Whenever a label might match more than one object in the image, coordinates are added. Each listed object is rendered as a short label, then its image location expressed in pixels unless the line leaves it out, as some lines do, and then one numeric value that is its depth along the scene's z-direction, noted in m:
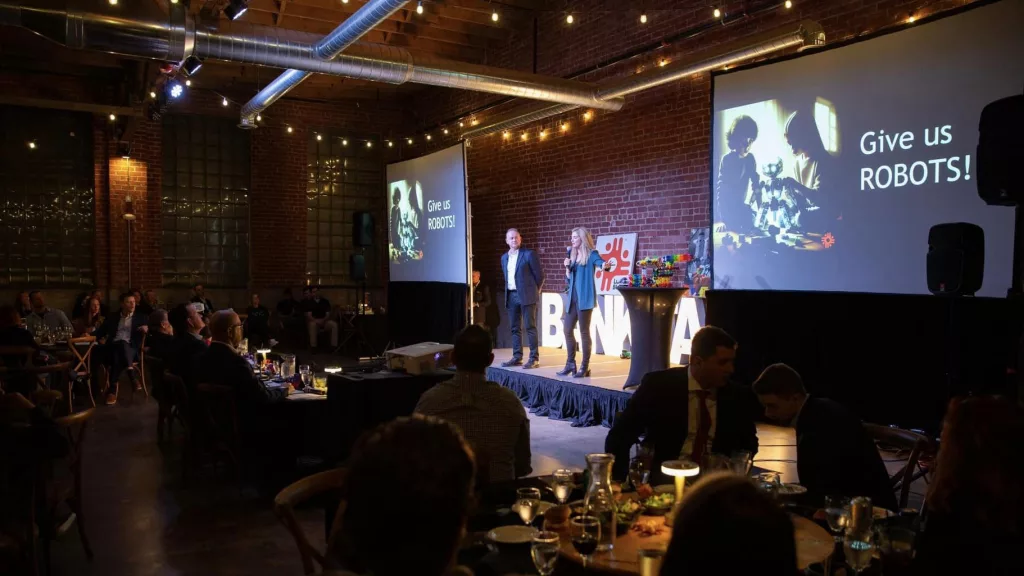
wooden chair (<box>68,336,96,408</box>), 7.88
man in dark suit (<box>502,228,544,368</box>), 8.62
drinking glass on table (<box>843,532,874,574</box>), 1.73
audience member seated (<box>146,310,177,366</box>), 5.59
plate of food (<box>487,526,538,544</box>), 1.97
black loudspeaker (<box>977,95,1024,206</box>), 3.10
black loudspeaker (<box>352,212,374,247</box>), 12.91
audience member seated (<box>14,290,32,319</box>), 9.39
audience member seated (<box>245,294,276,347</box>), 12.59
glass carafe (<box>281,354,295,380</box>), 5.16
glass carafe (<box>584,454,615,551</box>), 2.04
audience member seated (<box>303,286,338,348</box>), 13.13
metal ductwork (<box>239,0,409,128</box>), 6.45
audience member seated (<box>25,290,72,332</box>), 8.38
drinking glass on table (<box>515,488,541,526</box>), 2.07
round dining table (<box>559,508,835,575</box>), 1.83
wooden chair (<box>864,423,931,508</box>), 2.98
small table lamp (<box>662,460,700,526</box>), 2.23
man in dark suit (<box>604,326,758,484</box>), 3.06
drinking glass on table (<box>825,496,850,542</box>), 1.97
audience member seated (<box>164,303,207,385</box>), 5.24
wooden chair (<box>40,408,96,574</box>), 3.27
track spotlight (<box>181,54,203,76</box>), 7.24
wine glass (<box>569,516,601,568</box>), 1.79
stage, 7.07
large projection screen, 5.37
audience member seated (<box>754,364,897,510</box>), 2.62
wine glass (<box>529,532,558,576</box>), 1.66
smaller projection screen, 10.18
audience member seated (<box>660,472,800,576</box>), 0.98
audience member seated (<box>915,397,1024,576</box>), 1.56
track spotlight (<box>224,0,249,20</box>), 6.81
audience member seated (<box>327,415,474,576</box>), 1.10
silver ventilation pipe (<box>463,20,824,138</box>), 6.60
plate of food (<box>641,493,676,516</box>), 2.24
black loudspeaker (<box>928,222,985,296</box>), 4.22
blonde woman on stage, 7.80
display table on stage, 6.93
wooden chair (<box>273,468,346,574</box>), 2.17
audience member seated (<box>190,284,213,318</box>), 11.91
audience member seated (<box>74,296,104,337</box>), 8.97
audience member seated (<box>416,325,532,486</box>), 2.99
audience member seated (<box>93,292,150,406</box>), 8.58
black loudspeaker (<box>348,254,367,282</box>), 12.88
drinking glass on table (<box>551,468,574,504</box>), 2.21
